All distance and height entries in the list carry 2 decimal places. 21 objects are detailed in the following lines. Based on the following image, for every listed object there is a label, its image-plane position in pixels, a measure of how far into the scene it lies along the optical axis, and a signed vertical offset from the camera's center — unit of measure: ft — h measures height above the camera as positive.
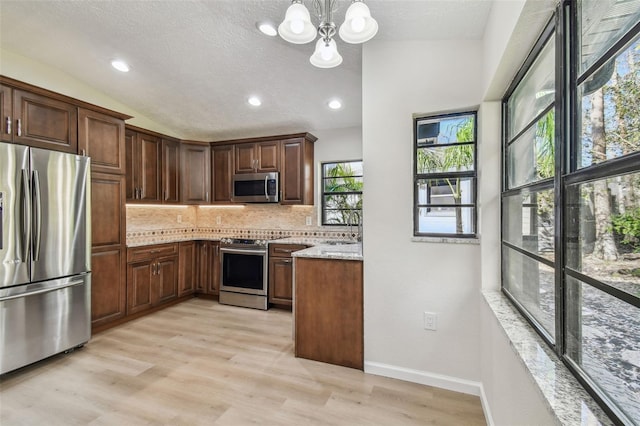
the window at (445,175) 7.06 +0.94
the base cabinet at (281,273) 12.16 -2.58
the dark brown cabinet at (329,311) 7.68 -2.72
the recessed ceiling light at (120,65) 9.69 +5.11
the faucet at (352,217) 12.91 -0.19
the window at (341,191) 13.20 +1.03
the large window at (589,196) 2.35 +0.17
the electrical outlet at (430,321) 6.97 -2.64
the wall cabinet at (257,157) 13.21 +2.64
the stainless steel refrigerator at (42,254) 7.28 -1.12
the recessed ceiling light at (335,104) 10.94 +4.23
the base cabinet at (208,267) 13.80 -2.65
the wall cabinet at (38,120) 7.74 +2.71
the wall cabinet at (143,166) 11.64 +2.02
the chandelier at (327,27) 4.59 +3.13
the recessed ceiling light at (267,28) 7.29 +4.81
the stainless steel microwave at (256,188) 13.01 +1.18
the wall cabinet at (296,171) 12.81 +1.90
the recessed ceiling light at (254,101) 11.16 +4.44
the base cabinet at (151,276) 11.14 -2.63
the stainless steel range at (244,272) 12.54 -2.68
